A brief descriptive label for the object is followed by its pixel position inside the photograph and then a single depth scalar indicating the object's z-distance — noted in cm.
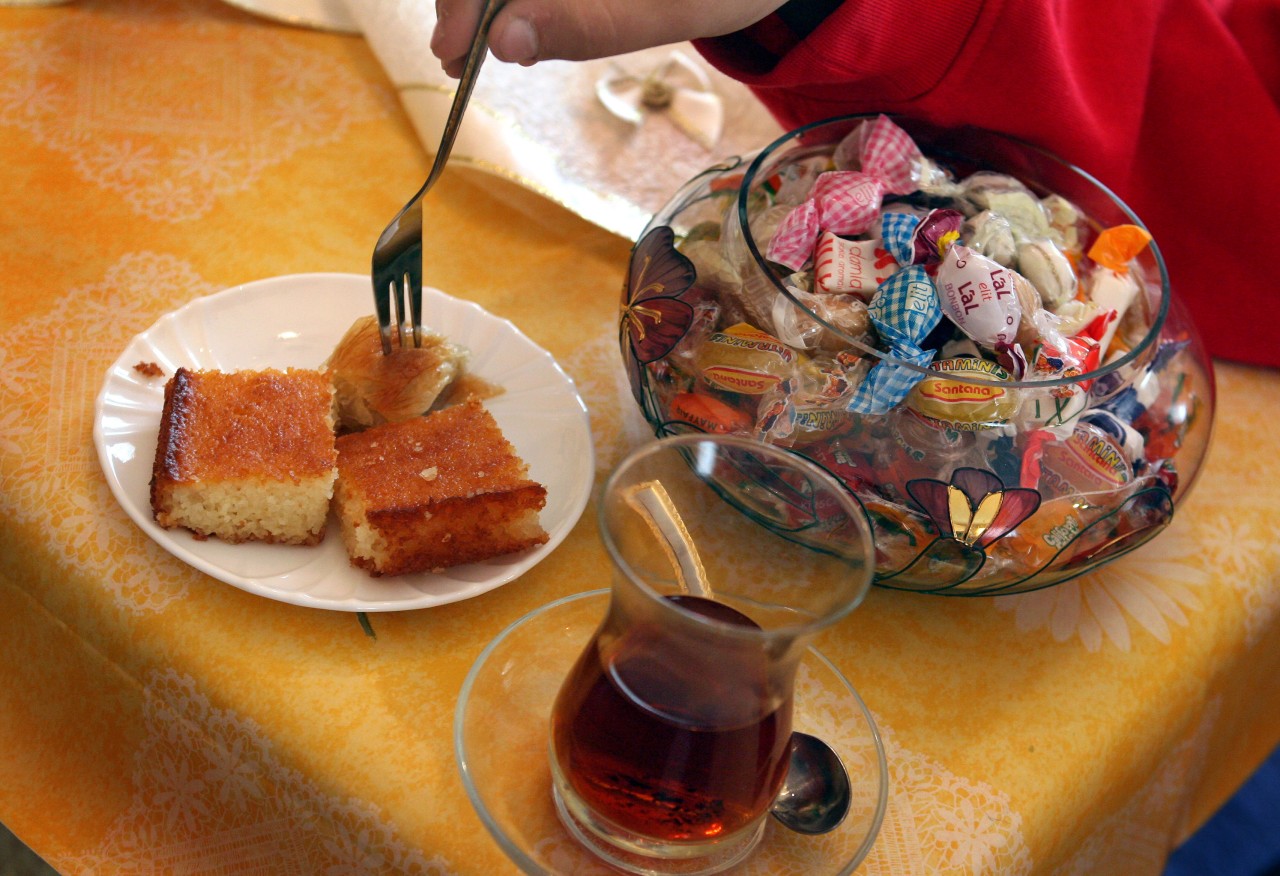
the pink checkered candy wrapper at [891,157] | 74
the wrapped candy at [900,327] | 58
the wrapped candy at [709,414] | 62
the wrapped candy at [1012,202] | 72
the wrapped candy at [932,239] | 66
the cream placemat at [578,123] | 96
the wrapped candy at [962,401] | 57
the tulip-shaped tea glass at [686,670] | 43
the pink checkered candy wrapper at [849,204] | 68
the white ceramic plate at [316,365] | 58
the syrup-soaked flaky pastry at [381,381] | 69
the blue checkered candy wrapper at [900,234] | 66
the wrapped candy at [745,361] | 61
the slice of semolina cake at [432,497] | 59
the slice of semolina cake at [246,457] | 58
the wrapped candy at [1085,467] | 62
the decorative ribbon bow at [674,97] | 110
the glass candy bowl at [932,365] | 59
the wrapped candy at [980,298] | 61
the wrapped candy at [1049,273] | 67
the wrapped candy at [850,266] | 64
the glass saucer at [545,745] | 49
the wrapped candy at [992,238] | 67
